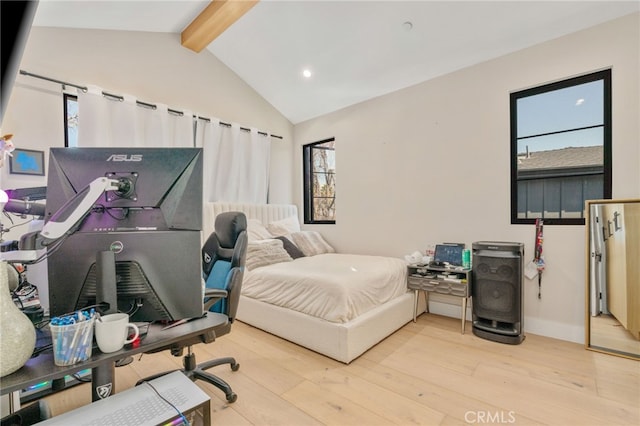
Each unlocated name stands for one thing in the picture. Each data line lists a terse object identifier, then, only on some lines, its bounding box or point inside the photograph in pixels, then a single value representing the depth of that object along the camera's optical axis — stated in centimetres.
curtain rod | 244
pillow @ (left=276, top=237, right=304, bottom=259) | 351
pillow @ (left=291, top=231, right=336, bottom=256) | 380
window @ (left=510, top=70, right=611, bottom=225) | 247
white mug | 78
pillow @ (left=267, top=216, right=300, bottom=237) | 392
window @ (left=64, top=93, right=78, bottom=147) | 273
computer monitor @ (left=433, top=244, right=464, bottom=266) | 295
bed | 222
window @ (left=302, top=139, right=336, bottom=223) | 441
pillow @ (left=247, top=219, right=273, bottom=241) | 353
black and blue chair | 175
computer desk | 67
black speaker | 249
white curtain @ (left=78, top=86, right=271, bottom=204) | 276
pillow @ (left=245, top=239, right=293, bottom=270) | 300
